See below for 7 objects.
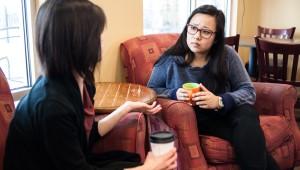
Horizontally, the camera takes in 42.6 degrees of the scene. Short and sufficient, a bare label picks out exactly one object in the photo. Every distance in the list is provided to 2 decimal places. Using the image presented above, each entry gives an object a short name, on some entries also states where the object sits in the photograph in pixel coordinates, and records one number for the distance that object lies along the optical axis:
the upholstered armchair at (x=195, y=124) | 1.82
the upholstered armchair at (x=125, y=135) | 1.51
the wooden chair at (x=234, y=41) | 3.04
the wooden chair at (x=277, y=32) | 3.80
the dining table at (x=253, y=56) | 3.38
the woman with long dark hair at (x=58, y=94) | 1.08
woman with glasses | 1.85
